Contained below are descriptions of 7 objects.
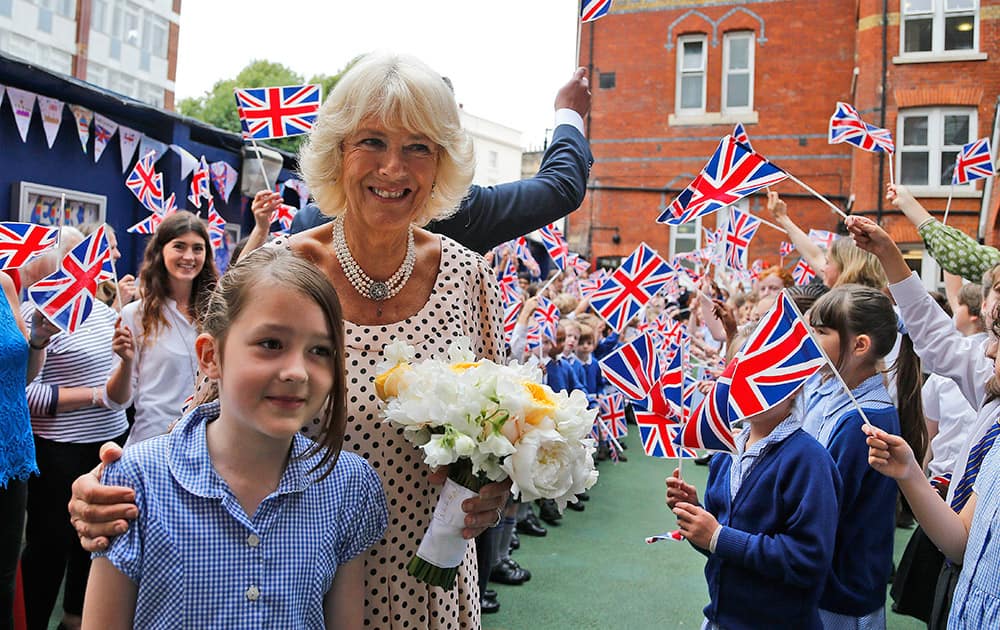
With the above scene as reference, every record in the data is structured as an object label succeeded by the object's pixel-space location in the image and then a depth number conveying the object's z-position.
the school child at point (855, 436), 2.88
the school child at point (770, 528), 2.49
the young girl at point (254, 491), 1.48
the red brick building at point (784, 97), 17.72
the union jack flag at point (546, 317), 7.55
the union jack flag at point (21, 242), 3.43
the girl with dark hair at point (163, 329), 3.77
